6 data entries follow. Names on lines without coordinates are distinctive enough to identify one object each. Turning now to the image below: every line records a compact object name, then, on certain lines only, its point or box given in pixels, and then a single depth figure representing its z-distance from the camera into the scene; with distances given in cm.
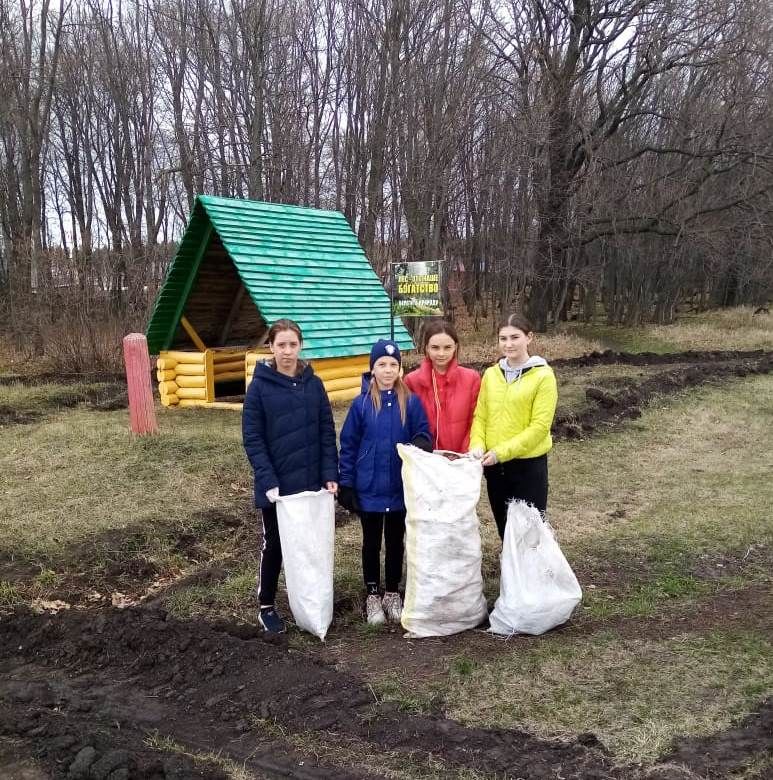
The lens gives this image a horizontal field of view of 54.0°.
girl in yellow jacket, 409
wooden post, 859
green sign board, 1095
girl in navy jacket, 405
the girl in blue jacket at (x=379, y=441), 411
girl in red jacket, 424
